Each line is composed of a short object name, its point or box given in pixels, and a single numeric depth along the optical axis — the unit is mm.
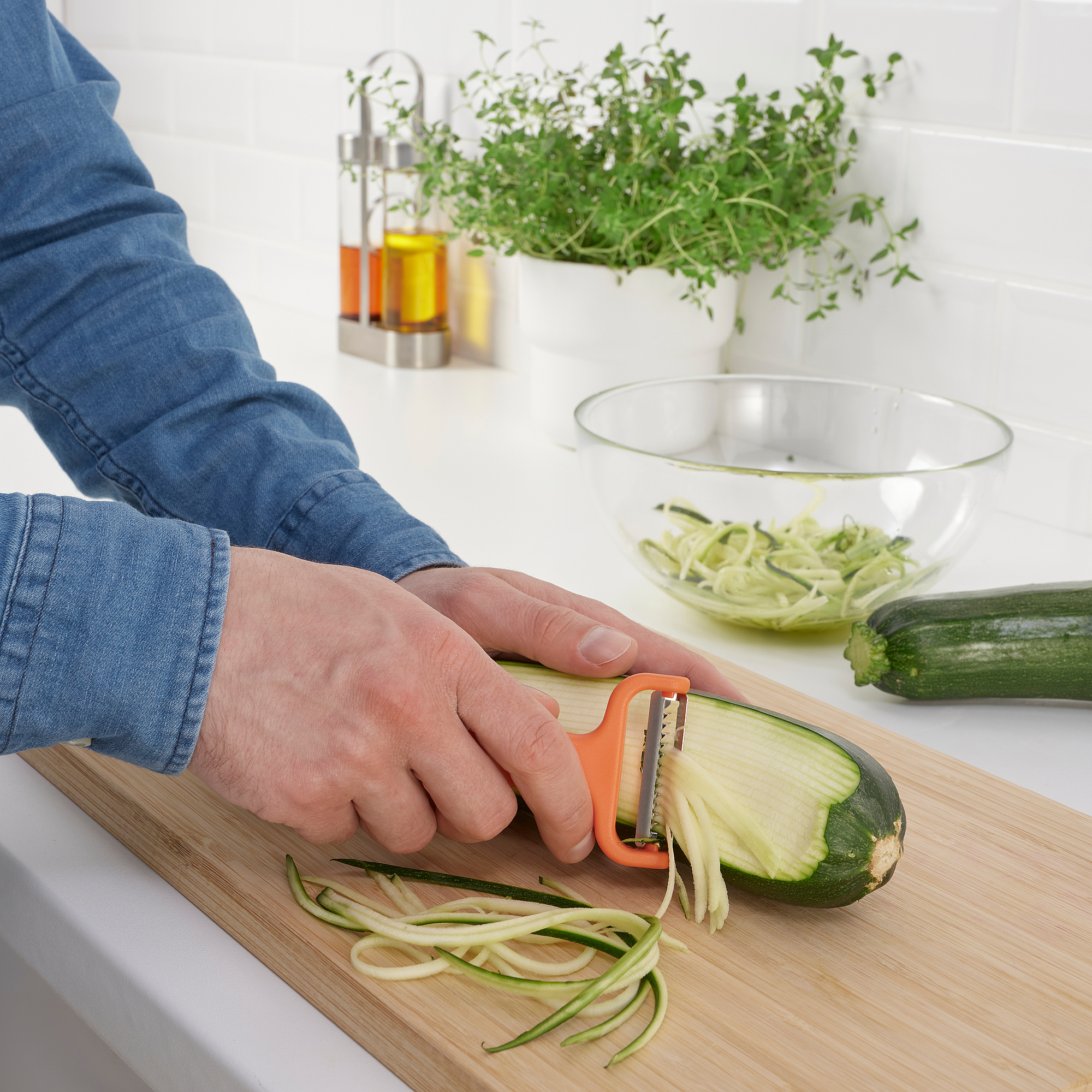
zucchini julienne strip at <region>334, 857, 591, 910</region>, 712
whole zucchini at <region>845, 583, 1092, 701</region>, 950
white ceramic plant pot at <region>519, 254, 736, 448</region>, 1515
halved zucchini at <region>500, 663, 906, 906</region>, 698
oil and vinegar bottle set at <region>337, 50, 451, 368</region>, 2010
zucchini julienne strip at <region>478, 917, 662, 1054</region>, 597
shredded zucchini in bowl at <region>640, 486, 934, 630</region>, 1068
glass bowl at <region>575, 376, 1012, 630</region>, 1064
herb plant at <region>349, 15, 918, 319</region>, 1430
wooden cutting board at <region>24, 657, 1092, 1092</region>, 597
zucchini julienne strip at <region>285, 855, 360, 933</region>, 680
